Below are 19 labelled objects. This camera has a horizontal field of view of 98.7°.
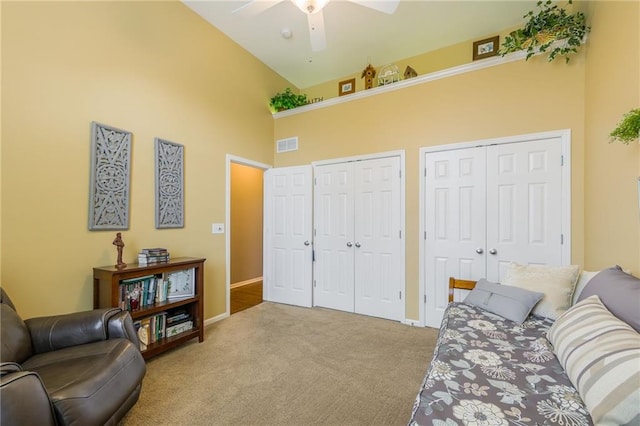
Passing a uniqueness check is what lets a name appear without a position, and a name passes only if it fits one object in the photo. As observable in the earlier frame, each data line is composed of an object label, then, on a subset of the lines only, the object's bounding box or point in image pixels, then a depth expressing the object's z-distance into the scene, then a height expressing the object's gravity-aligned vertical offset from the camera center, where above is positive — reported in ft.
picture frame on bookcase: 8.82 -2.30
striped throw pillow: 2.85 -1.86
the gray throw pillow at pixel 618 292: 4.19 -1.37
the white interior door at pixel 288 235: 13.07 -1.09
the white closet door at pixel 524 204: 8.68 +0.31
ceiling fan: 6.93 +5.31
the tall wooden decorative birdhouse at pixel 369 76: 12.41 +6.24
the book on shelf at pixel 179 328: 8.54 -3.68
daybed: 3.13 -2.35
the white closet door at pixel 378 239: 11.09 -1.08
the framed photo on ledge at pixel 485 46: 10.23 +6.33
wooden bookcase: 7.09 -2.26
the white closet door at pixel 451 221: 9.70 -0.29
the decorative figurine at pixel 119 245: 7.53 -0.88
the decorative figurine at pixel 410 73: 11.40 +5.84
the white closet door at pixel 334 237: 12.16 -1.07
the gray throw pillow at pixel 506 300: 6.34 -2.12
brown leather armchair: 3.50 -2.59
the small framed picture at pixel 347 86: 13.19 +6.12
